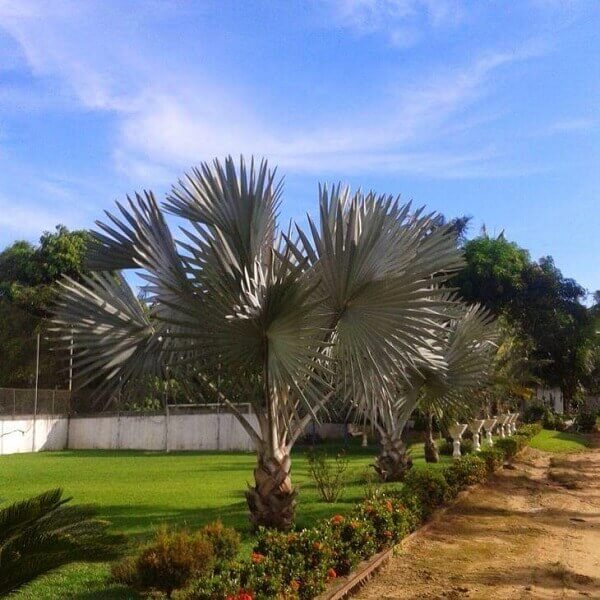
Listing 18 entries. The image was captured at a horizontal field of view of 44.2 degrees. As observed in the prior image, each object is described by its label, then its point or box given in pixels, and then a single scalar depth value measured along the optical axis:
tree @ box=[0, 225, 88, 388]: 35.62
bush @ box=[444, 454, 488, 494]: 13.52
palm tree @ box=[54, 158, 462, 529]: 7.33
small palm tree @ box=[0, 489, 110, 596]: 3.99
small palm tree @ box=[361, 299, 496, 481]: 12.78
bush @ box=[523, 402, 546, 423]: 40.76
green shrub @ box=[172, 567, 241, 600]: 5.42
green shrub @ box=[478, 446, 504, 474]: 17.58
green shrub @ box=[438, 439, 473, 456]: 23.12
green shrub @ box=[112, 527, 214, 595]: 6.16
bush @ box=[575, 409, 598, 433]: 40.19
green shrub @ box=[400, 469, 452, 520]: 10.68
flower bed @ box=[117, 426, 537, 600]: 5.72
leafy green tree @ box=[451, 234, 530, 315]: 32.09
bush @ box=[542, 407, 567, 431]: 39.53
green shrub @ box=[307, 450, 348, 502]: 12.45
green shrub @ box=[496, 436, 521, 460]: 21.17
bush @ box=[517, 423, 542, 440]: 27.88
